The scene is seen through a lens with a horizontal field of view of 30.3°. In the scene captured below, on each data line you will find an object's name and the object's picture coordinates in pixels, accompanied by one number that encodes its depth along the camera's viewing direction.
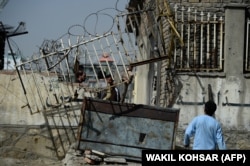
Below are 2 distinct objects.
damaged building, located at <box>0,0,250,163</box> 8.58
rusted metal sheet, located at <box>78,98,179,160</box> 8.55
